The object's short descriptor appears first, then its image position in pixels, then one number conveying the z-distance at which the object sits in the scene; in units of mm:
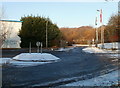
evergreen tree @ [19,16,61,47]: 44094
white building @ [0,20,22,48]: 46656
